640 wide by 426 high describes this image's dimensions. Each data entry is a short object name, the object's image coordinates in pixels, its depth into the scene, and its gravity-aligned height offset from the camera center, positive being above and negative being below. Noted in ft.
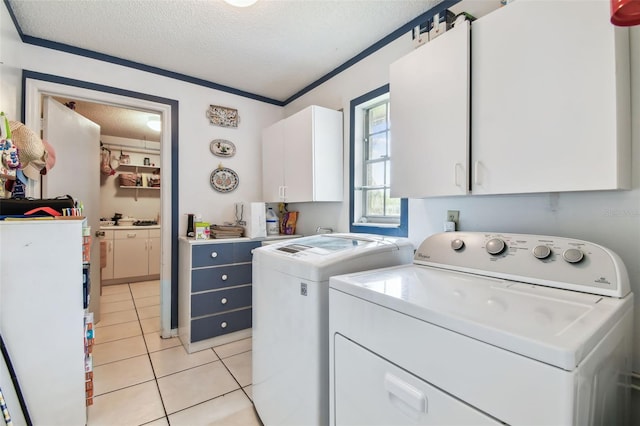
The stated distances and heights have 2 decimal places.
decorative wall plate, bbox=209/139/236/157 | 9.95 +2.33
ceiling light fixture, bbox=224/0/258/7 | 5.52 +4.09
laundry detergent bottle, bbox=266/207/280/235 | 9.91 -0.28
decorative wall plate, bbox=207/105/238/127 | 9.88 +3.44
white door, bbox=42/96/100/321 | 8.15 +1.63
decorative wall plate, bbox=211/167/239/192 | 10.01 +1.22
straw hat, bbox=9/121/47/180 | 5.27 +1.29
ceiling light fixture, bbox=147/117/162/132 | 13.06 +4.16
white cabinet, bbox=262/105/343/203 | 8.26 +1.75
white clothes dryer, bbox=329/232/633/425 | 1.99 -1.03
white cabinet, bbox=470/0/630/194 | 3.15 +1.41
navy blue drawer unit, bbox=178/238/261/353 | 8.14 -2.32
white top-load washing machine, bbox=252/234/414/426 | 4.00 -1.60
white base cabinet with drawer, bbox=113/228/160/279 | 15.10 -2.08
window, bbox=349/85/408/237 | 7.60 +1.33
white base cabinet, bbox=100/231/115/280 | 14.78 -2.26
